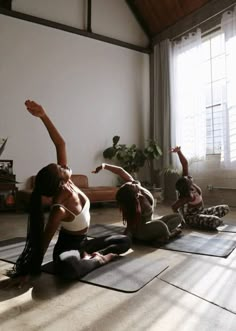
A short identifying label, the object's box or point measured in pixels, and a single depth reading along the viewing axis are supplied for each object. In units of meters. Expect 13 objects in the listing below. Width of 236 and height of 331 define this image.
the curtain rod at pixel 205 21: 4.81
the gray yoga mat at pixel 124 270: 1.58
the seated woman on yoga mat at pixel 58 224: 1.61
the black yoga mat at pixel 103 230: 2.90
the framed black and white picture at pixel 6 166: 4.71
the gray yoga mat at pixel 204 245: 2.20
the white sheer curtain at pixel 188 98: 5.20
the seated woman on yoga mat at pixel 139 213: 2.22
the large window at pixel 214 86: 4.93
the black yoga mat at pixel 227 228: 2.95
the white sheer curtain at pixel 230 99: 4.63
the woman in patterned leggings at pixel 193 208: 3.00
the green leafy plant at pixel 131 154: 5.63
